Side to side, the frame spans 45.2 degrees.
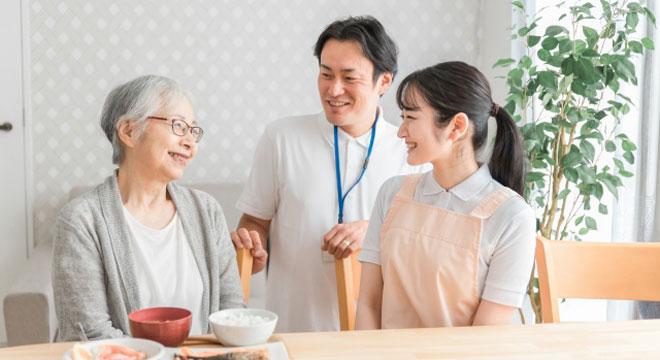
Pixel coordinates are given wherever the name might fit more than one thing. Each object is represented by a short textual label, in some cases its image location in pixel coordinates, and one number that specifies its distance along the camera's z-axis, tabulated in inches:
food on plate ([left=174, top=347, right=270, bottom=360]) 55.6
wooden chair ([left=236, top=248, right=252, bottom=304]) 82.1
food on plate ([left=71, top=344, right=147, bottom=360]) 52.9
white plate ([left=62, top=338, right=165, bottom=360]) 54.1
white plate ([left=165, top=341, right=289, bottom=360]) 56.8
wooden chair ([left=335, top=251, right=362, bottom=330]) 79.0
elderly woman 69.1
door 148.4
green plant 116.0
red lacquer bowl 57.2
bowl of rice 58.1
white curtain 114.9
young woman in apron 69.8
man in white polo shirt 90.4
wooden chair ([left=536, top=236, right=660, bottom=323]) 76.2
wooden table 57.9
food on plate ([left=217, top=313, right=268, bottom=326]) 59.7
